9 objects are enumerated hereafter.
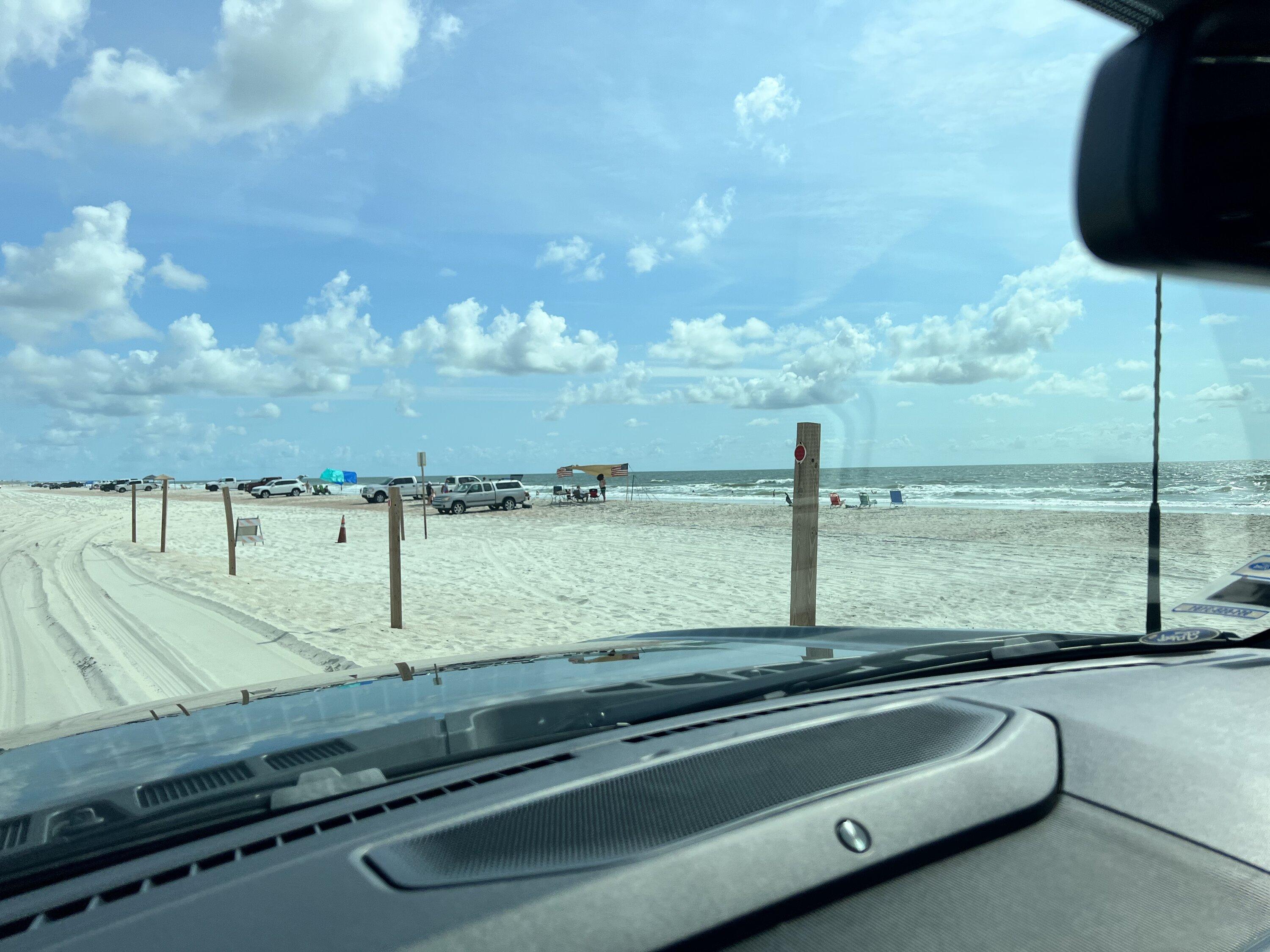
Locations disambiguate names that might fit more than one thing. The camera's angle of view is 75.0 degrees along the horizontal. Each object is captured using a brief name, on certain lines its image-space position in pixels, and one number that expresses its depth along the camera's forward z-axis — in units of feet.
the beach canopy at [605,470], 149.28
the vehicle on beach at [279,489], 210.18
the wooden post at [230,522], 45.03
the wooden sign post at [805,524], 20.99
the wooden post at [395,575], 27.89
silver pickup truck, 121.39
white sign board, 51.78
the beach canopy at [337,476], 244.63
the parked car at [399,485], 161.07
